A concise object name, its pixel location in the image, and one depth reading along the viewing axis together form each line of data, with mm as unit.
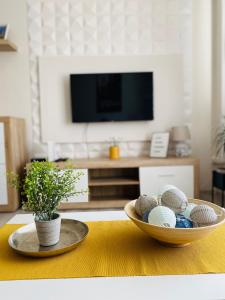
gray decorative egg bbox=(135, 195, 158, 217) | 857
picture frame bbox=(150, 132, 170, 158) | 3145
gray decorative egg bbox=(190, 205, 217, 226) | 773
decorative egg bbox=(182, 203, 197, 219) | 830
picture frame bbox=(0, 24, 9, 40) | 3049
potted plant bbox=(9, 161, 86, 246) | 762
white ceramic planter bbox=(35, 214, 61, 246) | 795
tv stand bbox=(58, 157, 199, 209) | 2910
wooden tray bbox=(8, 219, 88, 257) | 778
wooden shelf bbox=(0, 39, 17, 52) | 2928
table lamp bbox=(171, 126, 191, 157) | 3100
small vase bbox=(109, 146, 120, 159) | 3166
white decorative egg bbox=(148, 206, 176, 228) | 756
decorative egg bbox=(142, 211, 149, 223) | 824
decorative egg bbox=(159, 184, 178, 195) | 927
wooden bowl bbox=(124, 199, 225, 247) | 718
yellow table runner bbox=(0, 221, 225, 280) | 704
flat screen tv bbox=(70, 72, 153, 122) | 3162
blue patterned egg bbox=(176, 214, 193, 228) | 773
